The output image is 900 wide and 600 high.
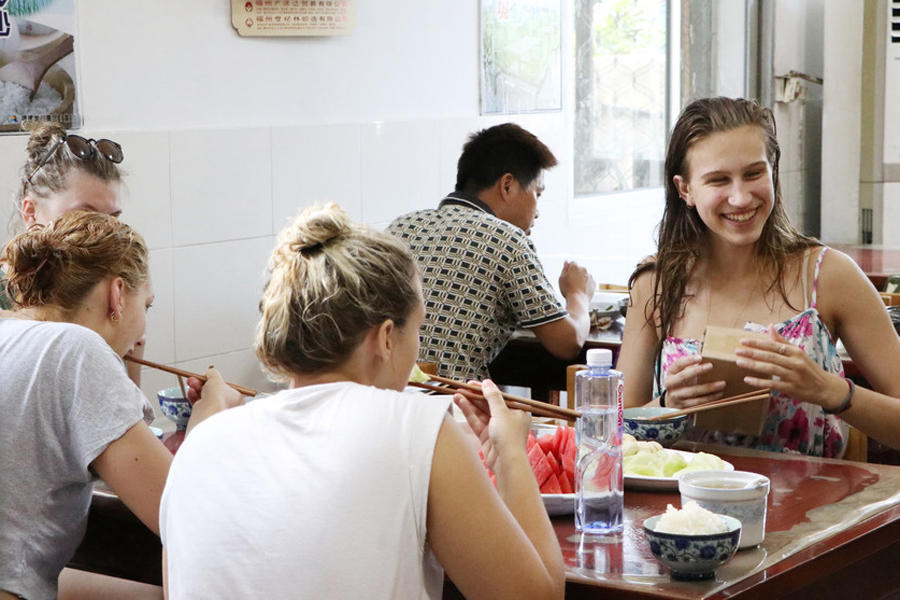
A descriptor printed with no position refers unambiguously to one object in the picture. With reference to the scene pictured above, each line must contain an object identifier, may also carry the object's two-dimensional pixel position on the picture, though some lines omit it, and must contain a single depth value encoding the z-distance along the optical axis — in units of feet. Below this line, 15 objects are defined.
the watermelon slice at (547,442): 6.66
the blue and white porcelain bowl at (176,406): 8.30
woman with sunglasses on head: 8.73
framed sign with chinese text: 11.66
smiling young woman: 8.18
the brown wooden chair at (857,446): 8.50
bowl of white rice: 5.20
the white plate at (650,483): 6.64
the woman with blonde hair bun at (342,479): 4.78
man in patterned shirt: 11.10
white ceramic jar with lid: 5.61
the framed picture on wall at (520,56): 14.79
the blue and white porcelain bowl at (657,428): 7.43
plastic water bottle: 5.95
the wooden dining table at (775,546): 5.34
